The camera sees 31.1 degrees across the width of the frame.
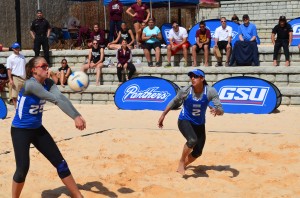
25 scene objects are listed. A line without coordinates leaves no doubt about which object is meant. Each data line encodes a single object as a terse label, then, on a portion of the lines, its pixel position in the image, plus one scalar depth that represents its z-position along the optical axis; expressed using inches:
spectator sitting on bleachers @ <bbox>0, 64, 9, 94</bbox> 639.2
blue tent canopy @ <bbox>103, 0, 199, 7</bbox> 776.9
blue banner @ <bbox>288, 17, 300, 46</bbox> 639.8
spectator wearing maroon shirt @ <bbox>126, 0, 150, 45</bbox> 685.3
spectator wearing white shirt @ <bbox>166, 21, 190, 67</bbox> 616.4
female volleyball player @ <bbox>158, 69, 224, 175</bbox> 268.5
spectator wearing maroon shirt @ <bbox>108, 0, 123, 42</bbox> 686.5
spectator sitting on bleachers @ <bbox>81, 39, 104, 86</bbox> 632.4
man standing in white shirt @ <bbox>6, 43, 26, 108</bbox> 547.8
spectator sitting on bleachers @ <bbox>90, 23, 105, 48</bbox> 663.1
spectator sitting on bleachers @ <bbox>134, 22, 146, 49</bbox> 665.8
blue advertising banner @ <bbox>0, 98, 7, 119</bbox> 500.7
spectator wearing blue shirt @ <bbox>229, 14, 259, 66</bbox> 575.8
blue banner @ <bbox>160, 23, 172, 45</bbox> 719.1
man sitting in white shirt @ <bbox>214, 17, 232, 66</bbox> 598.2
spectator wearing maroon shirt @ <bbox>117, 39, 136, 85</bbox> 607.2
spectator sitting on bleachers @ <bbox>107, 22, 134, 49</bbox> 678.0
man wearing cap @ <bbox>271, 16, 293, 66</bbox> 570.6
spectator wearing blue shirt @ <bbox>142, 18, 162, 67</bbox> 629.6
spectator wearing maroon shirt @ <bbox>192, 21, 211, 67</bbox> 598.2
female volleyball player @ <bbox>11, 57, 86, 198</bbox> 215.5
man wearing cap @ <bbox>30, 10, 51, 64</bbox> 660.2
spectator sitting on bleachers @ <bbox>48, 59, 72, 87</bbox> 616.5
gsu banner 490.6
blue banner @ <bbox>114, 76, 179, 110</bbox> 533.0
